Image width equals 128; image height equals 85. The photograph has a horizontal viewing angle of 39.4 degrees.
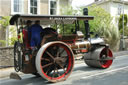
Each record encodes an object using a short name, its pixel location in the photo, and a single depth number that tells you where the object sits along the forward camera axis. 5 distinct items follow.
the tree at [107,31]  16.38
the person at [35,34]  6.23
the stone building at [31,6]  14.39
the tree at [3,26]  12.84
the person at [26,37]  6.28
